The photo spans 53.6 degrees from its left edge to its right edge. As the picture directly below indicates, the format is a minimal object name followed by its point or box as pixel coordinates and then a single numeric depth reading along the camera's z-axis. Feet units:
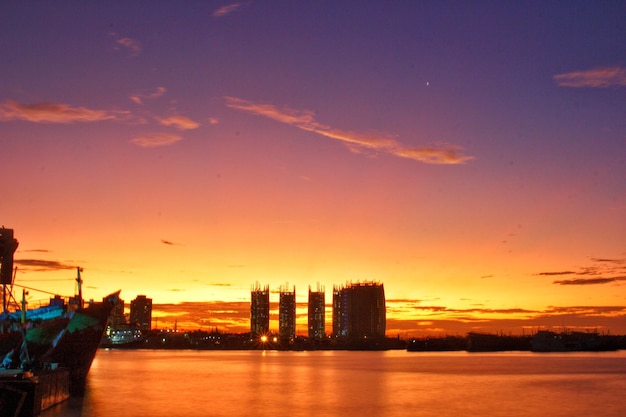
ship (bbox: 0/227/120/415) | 212.64
